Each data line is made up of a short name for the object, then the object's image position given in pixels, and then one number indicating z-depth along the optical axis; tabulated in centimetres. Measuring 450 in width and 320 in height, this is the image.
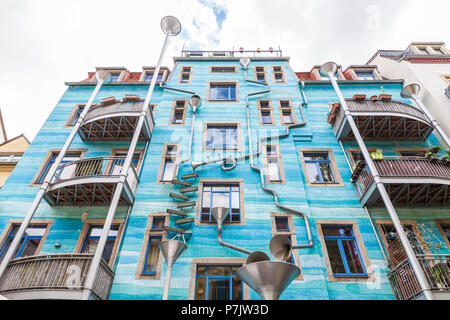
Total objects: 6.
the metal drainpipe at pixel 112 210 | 845
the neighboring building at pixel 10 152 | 1605
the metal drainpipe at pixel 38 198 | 906
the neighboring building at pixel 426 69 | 1539
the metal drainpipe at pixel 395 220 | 825
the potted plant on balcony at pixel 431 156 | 1173
